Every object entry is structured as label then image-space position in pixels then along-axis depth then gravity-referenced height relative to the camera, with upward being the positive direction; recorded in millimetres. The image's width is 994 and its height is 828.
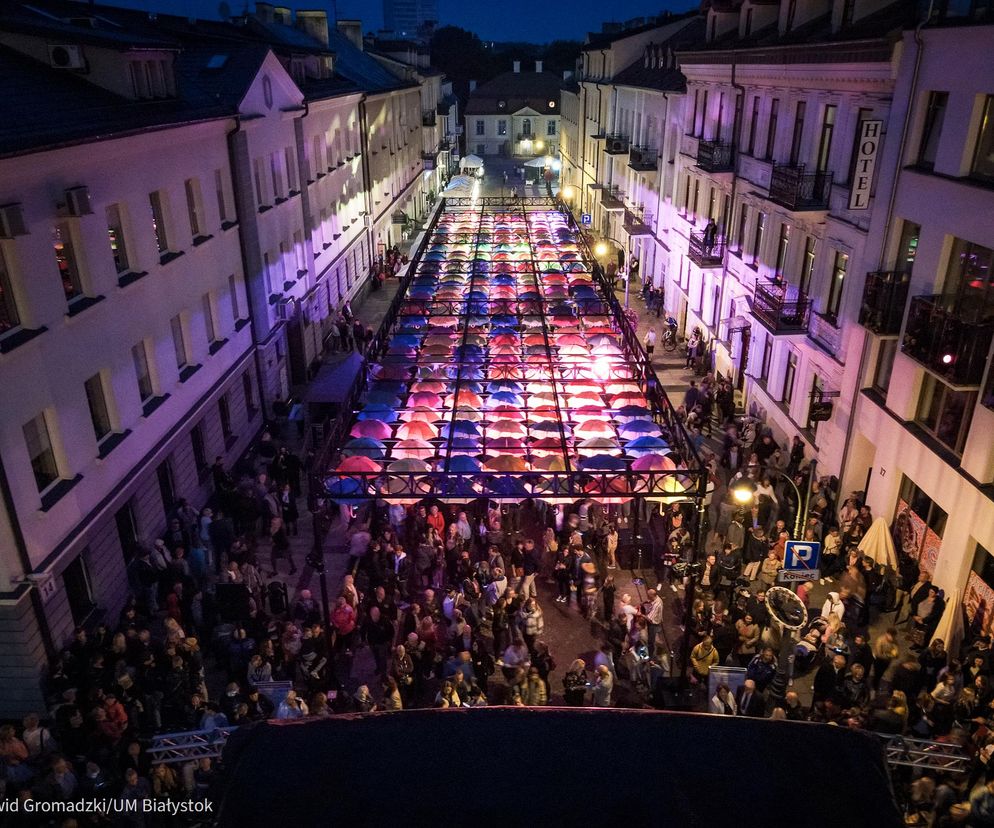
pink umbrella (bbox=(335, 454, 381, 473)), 15984 -7160
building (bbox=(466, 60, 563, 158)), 89250 -2157
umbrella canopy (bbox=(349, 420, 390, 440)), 17953 -7284
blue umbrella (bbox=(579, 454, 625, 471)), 15961 -7190
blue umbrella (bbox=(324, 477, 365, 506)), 14352 -7562
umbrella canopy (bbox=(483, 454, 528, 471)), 16188 -7266
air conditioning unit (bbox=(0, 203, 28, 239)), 11633 -1738
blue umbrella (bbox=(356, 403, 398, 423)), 18641 -7197
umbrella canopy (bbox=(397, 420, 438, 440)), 17609 -7188
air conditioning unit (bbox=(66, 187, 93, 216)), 13255 -1654
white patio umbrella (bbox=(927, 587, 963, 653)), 13133 -8535
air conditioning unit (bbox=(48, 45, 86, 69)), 15344 +813
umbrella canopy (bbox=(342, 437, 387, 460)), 16859 -7239
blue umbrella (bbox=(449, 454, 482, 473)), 15953 -7212
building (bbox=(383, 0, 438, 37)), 138112 +12047
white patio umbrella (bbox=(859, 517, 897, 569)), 15203 -8414
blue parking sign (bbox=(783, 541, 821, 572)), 12805 -7207
